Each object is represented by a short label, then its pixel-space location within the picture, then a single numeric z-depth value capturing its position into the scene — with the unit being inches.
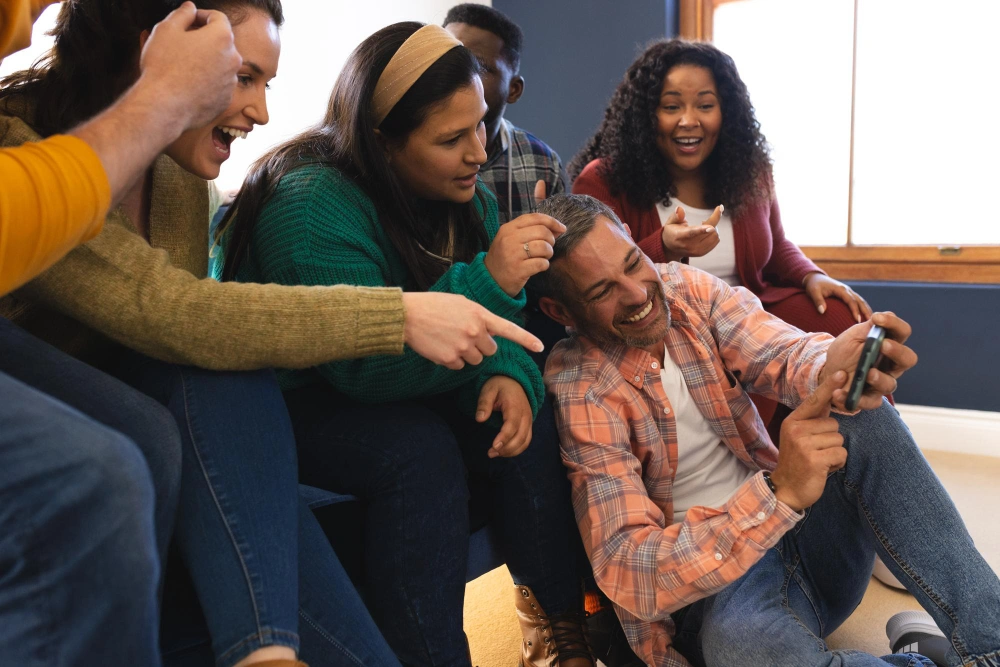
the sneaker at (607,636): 60.2
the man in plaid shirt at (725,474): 50.6
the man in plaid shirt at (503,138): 89.7
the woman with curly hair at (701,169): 90.3
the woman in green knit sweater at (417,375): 49.1
